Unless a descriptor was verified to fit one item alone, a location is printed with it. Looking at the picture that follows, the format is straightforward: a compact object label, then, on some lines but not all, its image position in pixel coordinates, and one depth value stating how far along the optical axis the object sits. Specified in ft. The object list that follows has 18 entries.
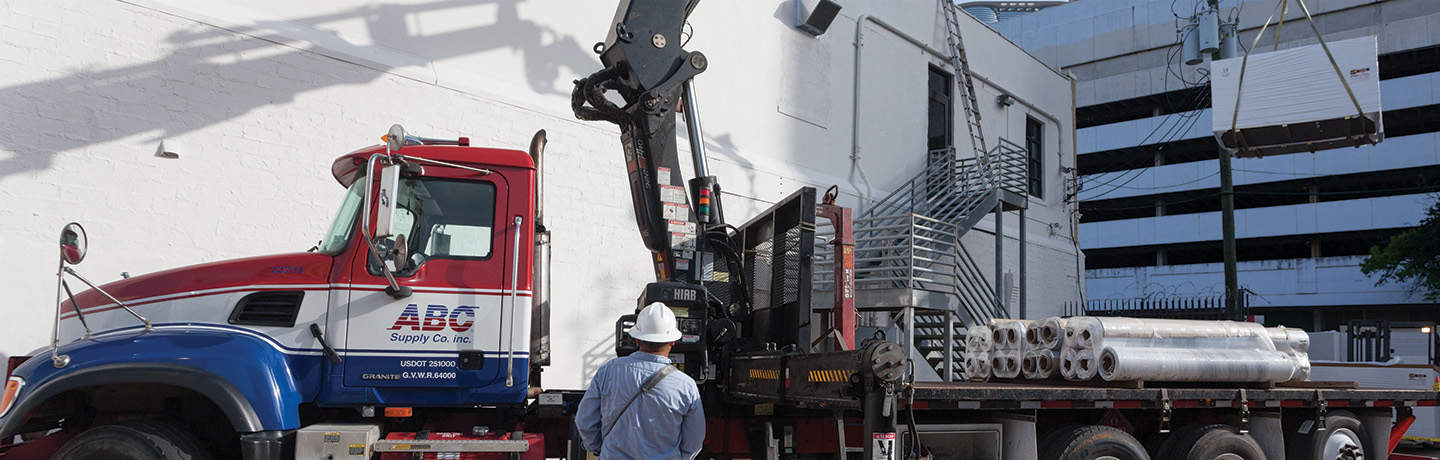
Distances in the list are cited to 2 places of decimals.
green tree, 121.29
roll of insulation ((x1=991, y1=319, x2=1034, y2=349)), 28.45
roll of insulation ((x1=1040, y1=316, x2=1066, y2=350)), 26.78
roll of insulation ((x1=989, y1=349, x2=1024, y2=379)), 28.55
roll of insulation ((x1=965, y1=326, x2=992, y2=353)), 29.99
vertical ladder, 69.77
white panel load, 36.96
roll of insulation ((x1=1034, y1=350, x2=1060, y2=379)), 26.81
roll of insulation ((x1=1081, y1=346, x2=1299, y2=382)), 24.67
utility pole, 71.46
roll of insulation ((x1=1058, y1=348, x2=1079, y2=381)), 26.04
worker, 15.97
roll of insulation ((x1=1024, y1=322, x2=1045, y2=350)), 27.71
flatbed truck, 18.84
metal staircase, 51.80
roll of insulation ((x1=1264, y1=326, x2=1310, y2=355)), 28.43
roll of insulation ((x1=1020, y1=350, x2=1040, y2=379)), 27.50
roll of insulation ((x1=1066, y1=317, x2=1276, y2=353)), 25.31
